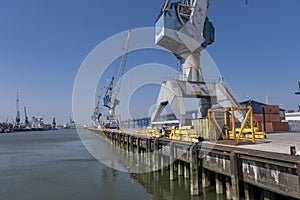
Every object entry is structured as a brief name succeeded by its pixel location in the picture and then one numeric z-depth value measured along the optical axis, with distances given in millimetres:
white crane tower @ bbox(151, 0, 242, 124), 30875
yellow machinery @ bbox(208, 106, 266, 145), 15477
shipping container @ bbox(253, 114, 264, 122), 41334
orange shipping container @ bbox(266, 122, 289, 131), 40938
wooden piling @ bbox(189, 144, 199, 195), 13578
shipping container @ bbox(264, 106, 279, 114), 44038
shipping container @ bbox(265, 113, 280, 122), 43209
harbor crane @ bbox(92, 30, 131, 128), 100119
